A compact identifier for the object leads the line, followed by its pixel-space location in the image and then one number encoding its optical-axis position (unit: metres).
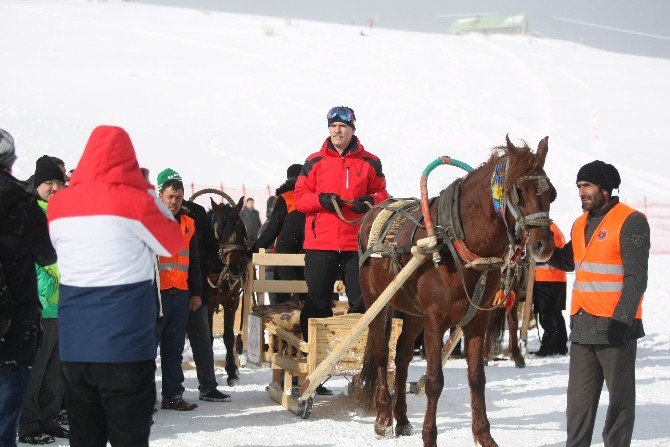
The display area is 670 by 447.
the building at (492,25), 105.06
